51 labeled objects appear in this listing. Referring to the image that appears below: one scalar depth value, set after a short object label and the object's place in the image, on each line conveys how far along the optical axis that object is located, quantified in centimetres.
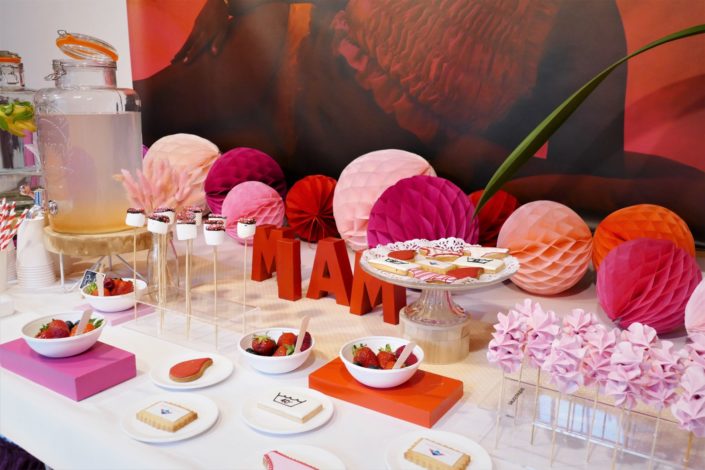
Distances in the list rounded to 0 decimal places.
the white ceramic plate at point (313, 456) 70
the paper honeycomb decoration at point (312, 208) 170
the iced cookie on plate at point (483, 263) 100
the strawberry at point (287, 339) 96
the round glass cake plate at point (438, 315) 95
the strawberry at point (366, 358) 87
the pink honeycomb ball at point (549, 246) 127
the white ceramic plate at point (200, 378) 89
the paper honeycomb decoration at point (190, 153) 192
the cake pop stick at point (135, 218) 114
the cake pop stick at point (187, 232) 106
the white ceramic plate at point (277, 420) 77
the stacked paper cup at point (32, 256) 132
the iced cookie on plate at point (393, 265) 98
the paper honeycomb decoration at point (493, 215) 150
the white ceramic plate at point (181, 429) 75
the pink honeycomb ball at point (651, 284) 109
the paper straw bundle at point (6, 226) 123
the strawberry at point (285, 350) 95
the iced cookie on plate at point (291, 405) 79
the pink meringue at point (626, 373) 65
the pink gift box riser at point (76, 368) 87
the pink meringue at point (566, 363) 68
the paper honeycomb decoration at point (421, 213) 129
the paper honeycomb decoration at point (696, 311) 99
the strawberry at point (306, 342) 97
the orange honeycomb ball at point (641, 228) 127
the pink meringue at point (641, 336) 66
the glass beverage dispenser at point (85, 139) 129
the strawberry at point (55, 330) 93
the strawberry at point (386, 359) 87
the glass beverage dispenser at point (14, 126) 145
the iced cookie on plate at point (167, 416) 77
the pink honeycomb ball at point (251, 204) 164
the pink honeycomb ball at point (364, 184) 151
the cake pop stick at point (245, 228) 114
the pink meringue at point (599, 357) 68
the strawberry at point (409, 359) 88
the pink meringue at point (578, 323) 74
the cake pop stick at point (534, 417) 76
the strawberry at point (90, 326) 95
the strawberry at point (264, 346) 95
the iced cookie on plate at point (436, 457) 68
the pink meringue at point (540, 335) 72
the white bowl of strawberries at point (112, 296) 117
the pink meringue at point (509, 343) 74
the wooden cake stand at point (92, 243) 127
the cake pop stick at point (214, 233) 107
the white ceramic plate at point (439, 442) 69
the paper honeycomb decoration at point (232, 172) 181
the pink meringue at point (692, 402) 62
